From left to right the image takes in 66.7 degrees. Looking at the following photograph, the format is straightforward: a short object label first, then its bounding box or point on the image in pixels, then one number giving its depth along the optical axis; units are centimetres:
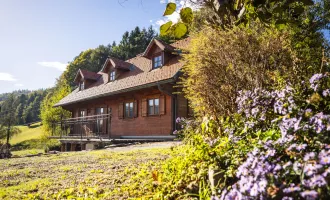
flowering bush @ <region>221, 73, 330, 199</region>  146
